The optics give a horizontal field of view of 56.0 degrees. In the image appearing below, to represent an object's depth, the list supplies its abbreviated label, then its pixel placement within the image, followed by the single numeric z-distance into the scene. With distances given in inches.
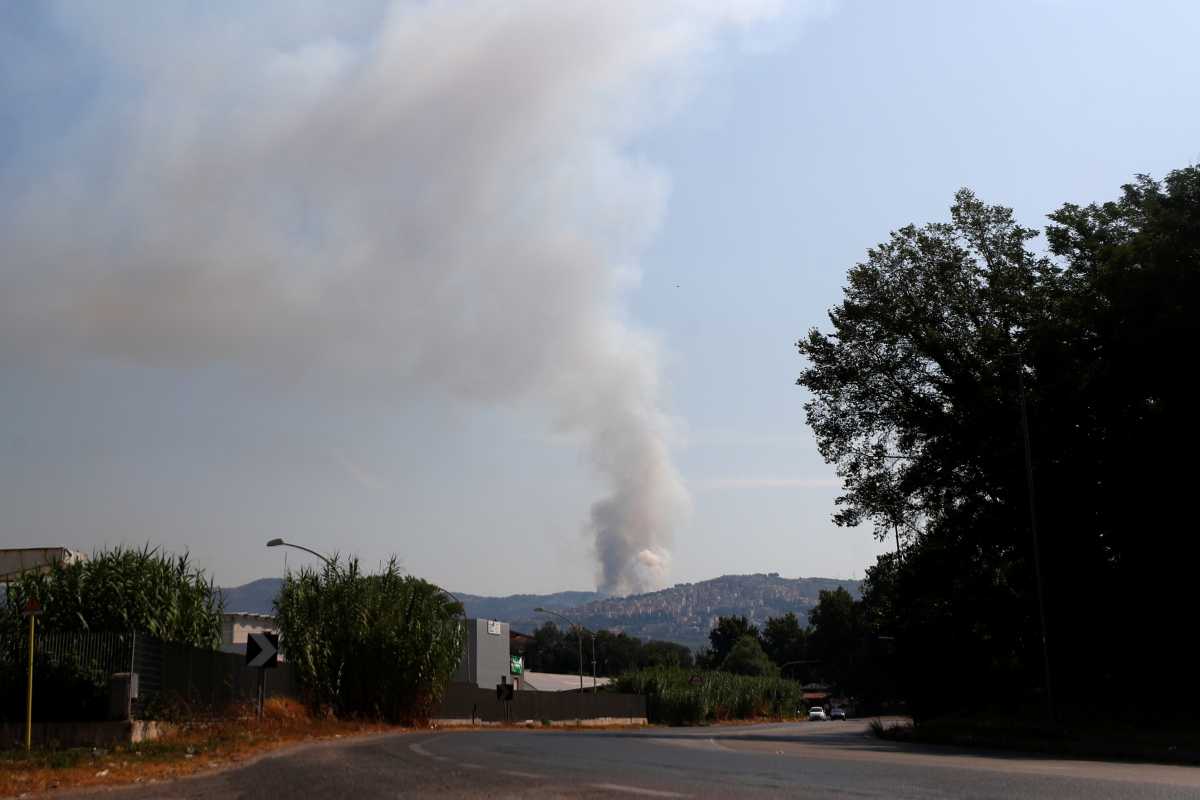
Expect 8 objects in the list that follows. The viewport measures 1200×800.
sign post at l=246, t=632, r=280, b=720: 1034.1
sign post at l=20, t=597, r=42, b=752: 722.8
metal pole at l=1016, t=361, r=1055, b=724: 1232.2
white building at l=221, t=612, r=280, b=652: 3262.1
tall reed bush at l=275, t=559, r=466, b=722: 1353.3
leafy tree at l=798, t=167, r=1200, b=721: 1227.9
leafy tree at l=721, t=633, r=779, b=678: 6378.0
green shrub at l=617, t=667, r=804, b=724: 2854.3
